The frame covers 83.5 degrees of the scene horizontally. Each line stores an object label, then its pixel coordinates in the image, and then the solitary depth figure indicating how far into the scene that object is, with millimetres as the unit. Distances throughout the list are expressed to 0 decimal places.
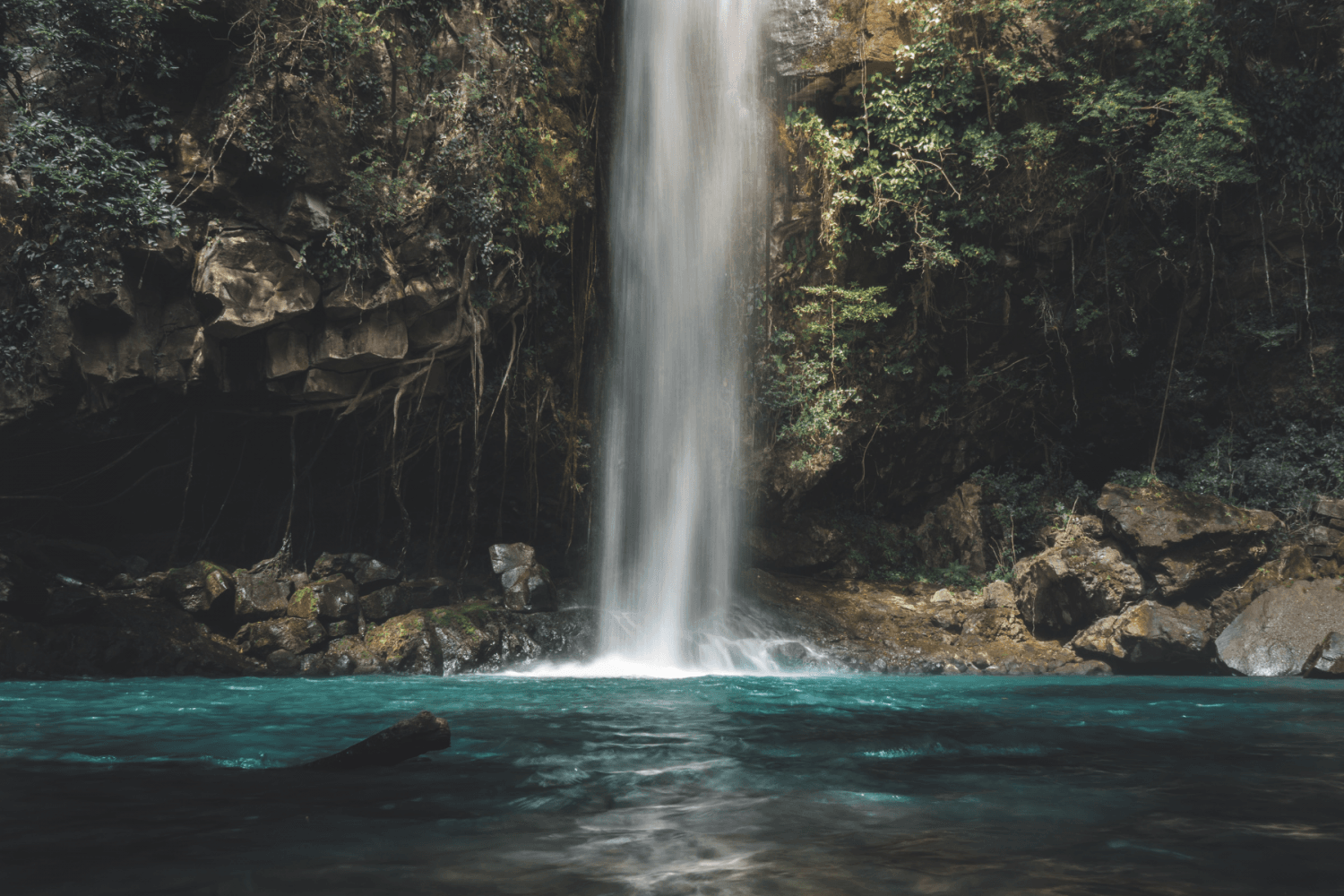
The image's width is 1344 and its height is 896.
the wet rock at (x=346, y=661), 9297
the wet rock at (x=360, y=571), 11055
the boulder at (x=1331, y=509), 11219
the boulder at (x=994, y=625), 11414
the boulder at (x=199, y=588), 9523
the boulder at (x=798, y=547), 13578
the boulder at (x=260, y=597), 9828
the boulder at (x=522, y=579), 11195
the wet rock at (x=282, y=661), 9234
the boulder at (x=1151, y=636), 10008
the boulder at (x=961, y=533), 13719
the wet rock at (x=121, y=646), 8219
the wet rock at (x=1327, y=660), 8953
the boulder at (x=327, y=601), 10086
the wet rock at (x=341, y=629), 10016
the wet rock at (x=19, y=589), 8406
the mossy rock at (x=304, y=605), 10031
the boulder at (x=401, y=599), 10609
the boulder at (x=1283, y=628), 9547
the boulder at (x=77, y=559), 9391
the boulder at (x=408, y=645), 9633
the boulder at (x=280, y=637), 9508
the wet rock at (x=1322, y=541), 11047
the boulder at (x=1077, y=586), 11047
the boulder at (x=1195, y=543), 10945
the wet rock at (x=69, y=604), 8695
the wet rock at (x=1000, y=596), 12086
